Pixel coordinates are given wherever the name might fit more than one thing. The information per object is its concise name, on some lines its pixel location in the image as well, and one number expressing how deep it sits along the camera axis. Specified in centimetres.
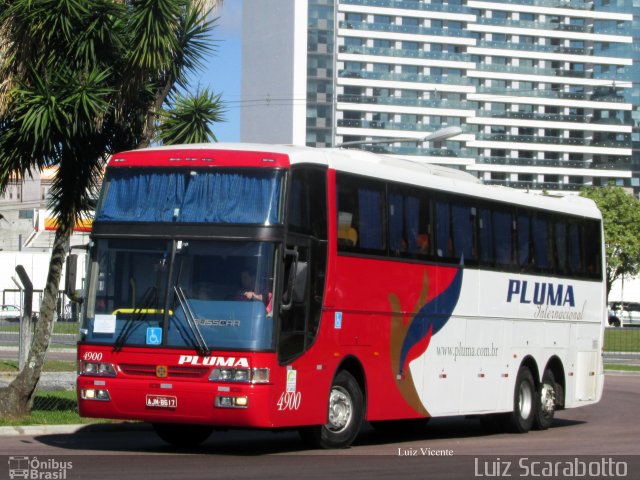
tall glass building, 15238
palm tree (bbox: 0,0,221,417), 1788
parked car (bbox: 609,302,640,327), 10675
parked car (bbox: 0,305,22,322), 7266
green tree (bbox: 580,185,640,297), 11019
